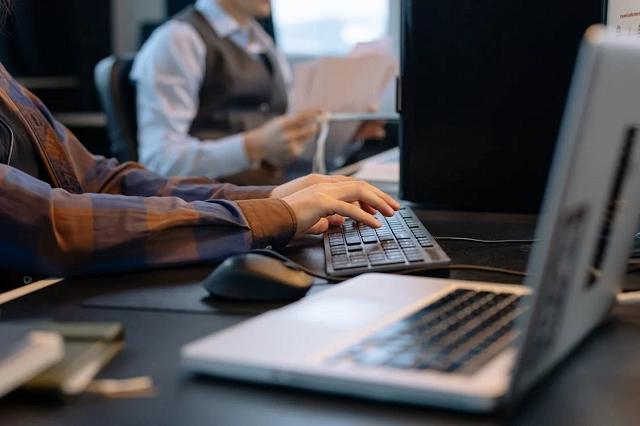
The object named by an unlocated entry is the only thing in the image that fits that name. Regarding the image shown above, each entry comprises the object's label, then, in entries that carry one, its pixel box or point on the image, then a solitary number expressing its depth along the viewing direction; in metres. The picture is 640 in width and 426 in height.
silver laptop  0.42
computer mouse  0.70
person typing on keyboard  0.79
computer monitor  1.19
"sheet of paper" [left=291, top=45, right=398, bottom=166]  2.05
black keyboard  0.81
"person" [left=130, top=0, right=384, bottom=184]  2.27
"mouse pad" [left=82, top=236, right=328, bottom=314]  0.70
